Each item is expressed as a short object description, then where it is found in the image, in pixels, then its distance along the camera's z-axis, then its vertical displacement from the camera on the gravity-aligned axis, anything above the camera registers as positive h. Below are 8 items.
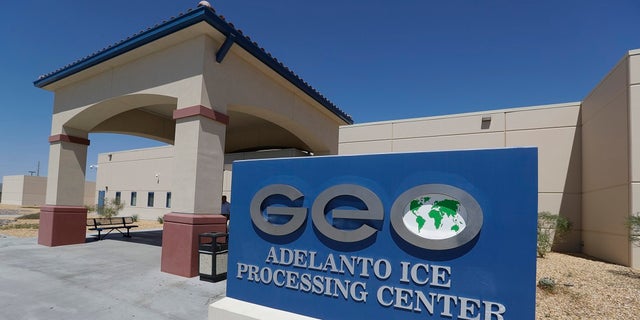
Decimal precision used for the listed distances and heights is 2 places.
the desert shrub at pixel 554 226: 13.52 -1.18
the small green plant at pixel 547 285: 7.31 -1.91
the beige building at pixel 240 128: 8.15 +2.28
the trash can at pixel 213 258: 7.41 -1.64
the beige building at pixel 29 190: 59.50 -2.40
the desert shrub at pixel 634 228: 9.46 -0.81
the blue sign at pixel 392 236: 3.15 -0.49
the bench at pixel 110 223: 13.79 -1.89
